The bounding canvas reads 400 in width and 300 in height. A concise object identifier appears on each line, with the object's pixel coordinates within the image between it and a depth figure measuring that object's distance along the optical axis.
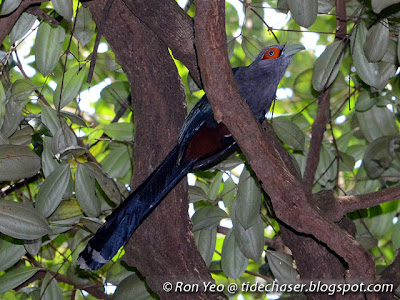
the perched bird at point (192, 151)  5.82
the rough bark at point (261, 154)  4.59
